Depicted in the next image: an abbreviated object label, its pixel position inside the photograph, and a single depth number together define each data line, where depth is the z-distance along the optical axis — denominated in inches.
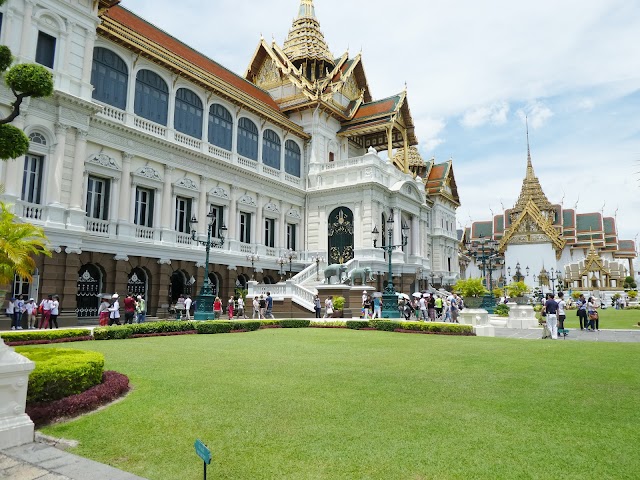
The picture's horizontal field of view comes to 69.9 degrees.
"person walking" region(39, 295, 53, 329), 674.8
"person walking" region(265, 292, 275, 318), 969.5
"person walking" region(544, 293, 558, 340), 648.4
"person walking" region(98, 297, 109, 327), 744.3
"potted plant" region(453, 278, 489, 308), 1368.1
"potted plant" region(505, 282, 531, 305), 1955.0
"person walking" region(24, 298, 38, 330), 678.5
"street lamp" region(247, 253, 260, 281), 1168.8
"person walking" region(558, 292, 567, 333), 683.7
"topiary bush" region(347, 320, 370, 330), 782.5
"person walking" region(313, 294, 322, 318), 975.6
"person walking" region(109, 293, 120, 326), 737.6
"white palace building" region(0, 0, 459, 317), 762.2
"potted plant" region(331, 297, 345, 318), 1024.2
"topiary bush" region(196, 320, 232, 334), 668.9
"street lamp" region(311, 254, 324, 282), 1242.5
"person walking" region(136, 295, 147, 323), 818.8
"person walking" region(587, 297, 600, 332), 816.3
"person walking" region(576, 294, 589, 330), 827.1
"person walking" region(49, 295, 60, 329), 684.4
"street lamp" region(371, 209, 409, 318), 919.7
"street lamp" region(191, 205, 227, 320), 785.6
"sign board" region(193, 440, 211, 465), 134.4
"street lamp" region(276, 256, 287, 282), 1259.1
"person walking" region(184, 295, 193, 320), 908.1
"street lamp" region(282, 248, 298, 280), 1306.6
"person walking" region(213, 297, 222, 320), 907.5
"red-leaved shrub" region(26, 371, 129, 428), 216.1
